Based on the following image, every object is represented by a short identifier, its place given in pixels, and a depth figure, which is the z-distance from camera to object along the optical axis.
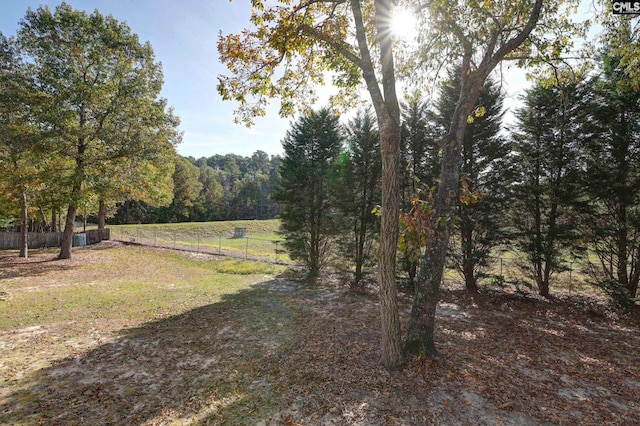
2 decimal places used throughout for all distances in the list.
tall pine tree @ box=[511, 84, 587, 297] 9.33
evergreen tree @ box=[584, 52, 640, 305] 8.40
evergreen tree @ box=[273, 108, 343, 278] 13.16
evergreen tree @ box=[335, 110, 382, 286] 12.01
